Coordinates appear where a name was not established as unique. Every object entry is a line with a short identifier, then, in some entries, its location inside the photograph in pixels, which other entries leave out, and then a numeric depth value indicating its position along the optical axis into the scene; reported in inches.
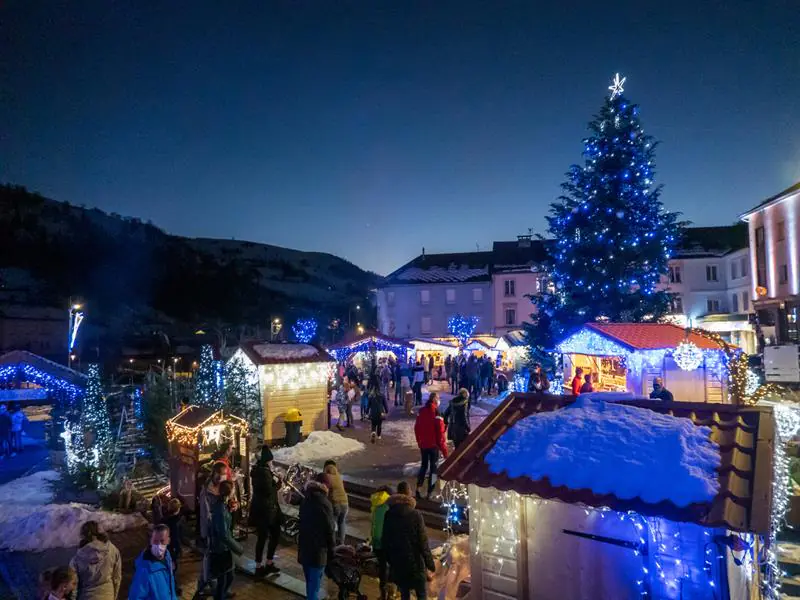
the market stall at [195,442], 360.2
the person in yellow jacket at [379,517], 241.1
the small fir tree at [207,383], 520.7
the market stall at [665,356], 537.6
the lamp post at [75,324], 1074.7
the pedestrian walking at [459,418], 391.2
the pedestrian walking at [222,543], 232.4
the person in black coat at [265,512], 278.4
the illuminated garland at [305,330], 1183.3
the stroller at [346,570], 243.9
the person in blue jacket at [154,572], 181.9
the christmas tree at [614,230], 720.3
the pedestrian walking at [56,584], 161.5
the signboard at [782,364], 562.9
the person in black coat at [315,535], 227.1
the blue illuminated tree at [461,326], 1578.5
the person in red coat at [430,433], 358.6
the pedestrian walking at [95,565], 189.6
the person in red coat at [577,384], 526.1
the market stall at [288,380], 584.1
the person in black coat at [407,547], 206.2
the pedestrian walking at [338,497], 268.7
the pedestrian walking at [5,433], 589.0
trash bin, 522.9
